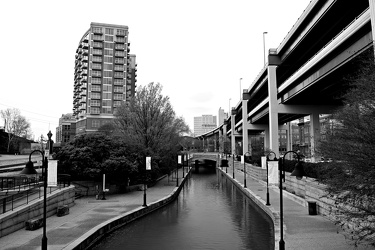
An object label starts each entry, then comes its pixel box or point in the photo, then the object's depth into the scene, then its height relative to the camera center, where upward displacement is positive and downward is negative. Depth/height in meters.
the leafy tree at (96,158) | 28.42 -0.90
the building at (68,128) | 120.03 +9.14
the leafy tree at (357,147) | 8.93 +0.06
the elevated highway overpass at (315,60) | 21.20 +8.16
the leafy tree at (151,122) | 39.10 +3.87
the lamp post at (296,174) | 12.24 -1.08
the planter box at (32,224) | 15.96 -4.19
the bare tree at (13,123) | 78.75 +7.35
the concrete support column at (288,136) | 65.18 +2.97
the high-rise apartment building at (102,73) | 97.80 +27.13
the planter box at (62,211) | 19.79 -4.26
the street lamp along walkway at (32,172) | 11.98 -0.96
